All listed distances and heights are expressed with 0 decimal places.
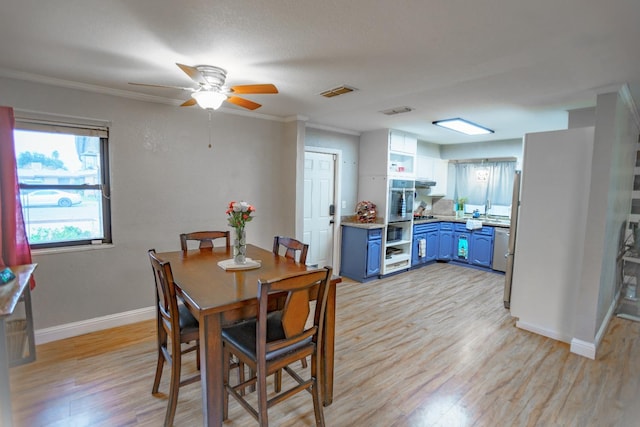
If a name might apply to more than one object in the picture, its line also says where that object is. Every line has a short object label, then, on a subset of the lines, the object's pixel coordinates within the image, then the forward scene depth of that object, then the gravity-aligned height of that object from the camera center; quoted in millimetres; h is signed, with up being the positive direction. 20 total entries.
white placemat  2250 -590
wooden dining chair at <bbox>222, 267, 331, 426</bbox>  1637 -896
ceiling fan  2191 +682
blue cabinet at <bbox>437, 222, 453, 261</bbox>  6070 -990
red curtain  2562 -168
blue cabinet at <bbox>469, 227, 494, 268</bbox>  5488 -994
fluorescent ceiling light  4227 +911
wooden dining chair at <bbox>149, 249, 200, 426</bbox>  1824 -910
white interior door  4801 -304
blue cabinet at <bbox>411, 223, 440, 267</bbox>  5617 -991
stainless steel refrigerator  3773 -557
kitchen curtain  5836 +169
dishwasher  5289 -952
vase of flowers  2238 -278
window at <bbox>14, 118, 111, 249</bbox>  2822 -30
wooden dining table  1636 -625
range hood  5910 +116
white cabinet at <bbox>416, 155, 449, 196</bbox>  6039 +354
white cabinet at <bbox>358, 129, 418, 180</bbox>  5055 +565
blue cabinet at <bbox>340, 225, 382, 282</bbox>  4848 -1021
